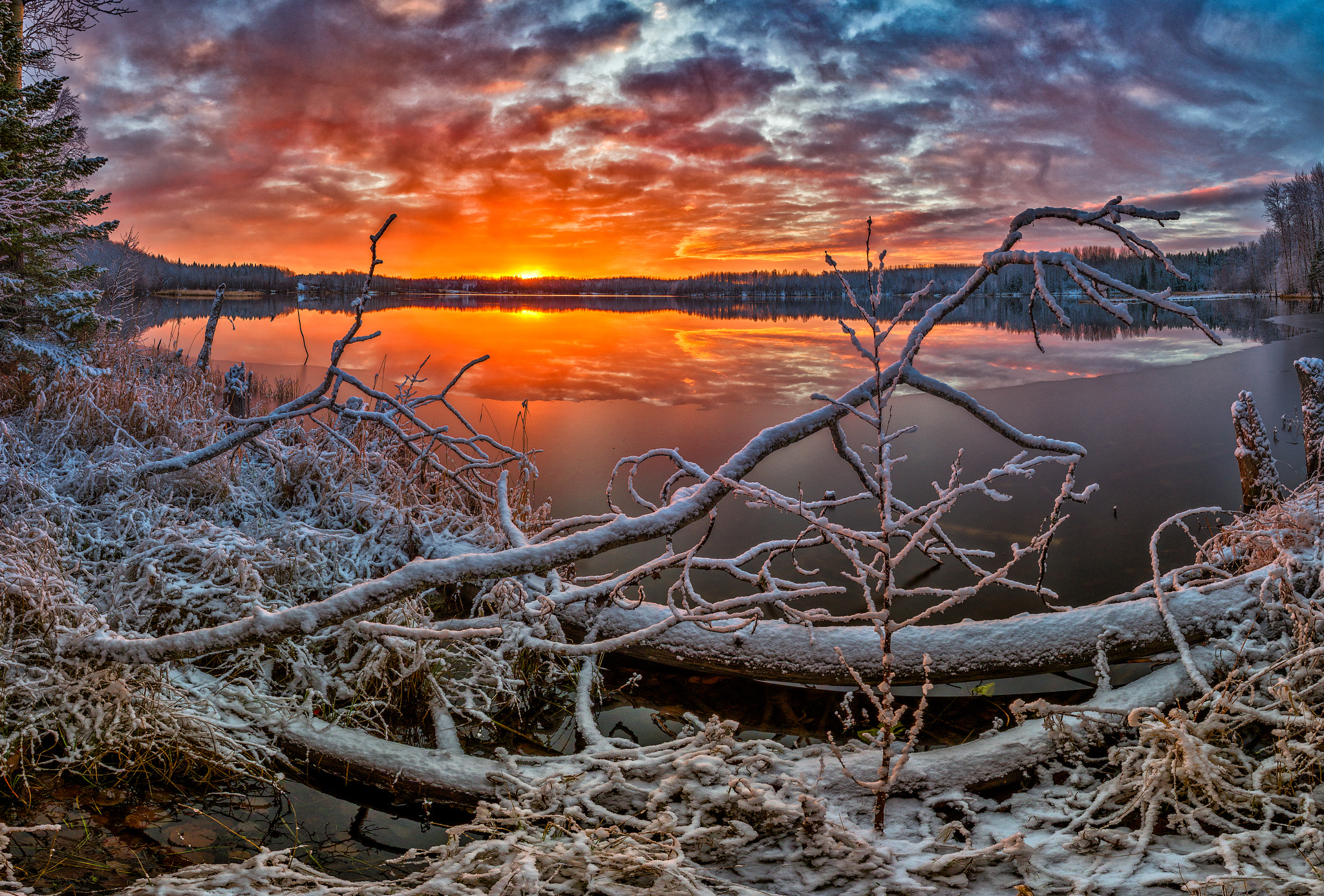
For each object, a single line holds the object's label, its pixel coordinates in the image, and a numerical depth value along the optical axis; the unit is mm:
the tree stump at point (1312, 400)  6477
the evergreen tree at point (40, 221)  8531
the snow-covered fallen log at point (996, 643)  4141
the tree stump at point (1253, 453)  6996
